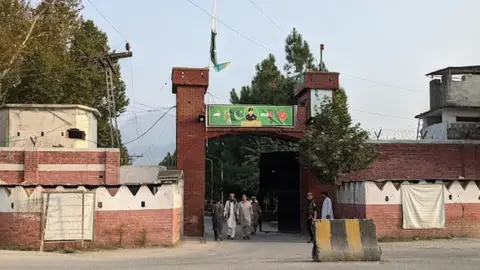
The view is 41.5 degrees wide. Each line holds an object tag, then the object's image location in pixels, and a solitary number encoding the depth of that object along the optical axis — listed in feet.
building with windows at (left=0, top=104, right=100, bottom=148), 93.86
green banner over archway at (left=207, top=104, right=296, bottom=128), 87.04
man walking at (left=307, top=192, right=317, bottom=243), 71.00
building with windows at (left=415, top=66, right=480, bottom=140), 114.93
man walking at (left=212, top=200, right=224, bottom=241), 83.56
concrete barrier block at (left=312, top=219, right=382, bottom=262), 50.01
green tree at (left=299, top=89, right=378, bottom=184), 79.46
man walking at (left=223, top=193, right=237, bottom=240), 84.48
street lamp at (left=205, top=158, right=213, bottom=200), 181.32
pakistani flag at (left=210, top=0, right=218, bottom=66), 93.97
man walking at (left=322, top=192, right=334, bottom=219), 71.77
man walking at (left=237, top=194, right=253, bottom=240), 84.53
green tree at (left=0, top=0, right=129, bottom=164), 103.71
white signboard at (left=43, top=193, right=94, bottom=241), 63.93
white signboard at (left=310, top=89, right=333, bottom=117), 88.11
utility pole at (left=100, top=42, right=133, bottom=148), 123.54
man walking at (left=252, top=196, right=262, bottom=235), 93.15
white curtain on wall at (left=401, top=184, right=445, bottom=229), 73.82
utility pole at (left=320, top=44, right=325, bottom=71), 114.57
